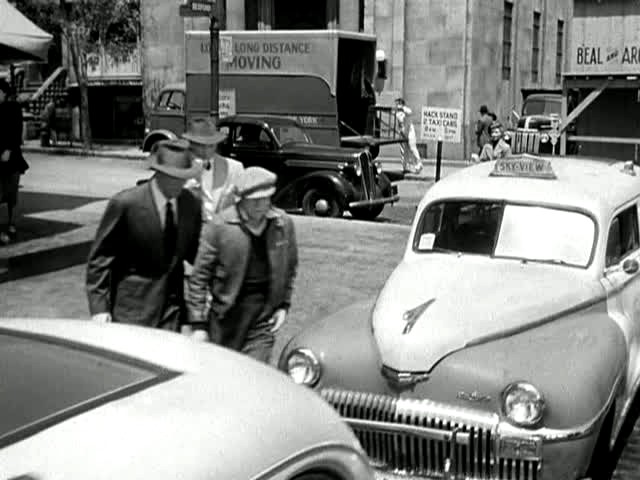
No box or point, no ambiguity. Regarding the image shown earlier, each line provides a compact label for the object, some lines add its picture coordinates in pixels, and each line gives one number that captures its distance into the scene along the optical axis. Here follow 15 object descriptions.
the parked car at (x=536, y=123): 26.50
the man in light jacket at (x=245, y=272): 5.43
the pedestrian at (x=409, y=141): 25.66
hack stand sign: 17.64
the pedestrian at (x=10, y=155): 12.12
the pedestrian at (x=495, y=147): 17.73
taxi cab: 4.96
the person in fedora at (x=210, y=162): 7.62
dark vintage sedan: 16.62
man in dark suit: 5.18
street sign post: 14.03
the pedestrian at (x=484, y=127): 22.19
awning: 11.30
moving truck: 22.19
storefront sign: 18.27
